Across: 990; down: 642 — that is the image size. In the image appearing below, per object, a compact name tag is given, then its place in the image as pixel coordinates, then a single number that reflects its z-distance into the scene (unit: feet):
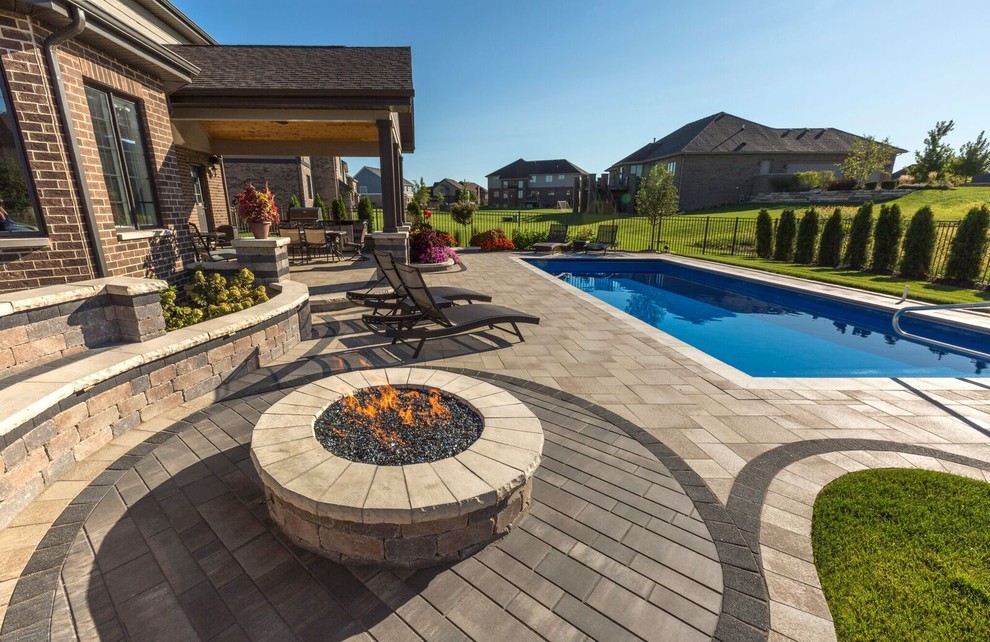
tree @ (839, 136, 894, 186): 117.19
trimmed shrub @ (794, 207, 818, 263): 50.49
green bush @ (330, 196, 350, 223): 74.54
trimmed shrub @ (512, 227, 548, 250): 65.51
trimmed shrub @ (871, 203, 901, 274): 41.63
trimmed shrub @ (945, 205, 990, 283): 35.83
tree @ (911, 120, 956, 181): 135.95
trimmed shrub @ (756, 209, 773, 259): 57.31
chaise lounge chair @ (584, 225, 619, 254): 61.87
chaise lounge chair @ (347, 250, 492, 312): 22.53
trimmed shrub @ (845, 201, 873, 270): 44.29
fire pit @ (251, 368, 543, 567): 7.80
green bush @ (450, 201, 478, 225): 69.77
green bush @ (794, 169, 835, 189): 120.78
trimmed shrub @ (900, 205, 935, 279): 38.99
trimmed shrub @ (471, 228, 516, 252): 63.98
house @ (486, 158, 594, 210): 222.28
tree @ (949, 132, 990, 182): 135.43
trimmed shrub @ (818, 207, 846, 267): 47.37
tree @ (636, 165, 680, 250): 61.46
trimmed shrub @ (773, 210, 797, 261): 53.67
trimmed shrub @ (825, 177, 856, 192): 114.93
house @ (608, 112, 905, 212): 130.31
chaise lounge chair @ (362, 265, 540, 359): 19.53
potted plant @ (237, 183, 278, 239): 21.27
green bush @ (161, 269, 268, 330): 16.06
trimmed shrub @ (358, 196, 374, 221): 74.59
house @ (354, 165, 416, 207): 221.66
